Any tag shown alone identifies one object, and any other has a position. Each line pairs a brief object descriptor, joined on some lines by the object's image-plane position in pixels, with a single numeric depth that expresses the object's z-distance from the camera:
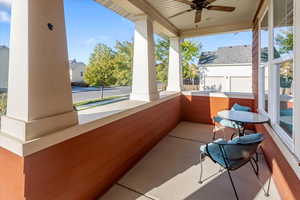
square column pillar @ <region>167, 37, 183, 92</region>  4.55
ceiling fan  2.45
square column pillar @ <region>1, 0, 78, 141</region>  1.20
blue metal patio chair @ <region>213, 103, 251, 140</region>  3.12
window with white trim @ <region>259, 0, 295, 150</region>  1.67
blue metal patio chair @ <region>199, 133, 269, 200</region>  1.71
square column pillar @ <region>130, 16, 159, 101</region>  2.93
